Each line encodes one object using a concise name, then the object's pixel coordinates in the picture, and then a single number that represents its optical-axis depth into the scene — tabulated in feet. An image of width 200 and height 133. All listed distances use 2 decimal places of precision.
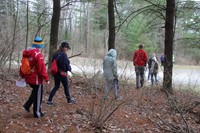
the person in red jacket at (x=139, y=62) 35.65
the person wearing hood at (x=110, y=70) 25.45
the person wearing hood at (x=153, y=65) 39.19
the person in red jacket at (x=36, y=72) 17.29
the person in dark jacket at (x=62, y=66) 21.44
